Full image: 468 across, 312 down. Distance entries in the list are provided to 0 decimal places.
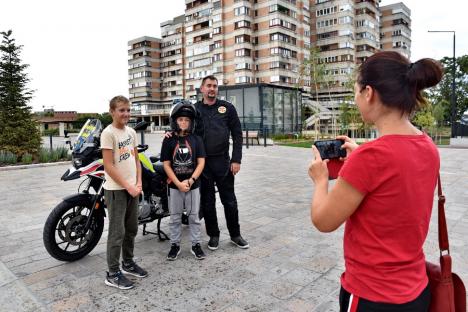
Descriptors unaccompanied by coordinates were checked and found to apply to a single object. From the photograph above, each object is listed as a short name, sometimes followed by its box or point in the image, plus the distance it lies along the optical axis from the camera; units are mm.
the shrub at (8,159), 12376
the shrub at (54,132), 49619
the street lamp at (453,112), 22234
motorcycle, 3621
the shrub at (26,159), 12664
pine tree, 12891
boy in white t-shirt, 3104
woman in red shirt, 1207
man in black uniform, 4113
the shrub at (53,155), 13141
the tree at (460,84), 43656
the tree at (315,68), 34625
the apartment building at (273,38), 57875
